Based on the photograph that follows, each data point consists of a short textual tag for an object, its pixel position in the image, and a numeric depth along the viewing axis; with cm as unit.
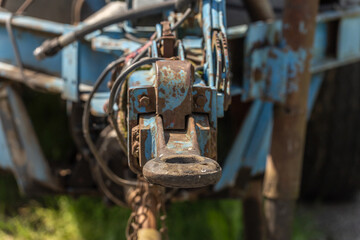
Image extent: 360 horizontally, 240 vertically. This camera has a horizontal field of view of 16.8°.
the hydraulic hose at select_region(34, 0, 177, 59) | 203
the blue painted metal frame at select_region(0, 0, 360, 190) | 229
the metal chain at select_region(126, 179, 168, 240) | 194
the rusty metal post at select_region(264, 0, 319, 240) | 230
